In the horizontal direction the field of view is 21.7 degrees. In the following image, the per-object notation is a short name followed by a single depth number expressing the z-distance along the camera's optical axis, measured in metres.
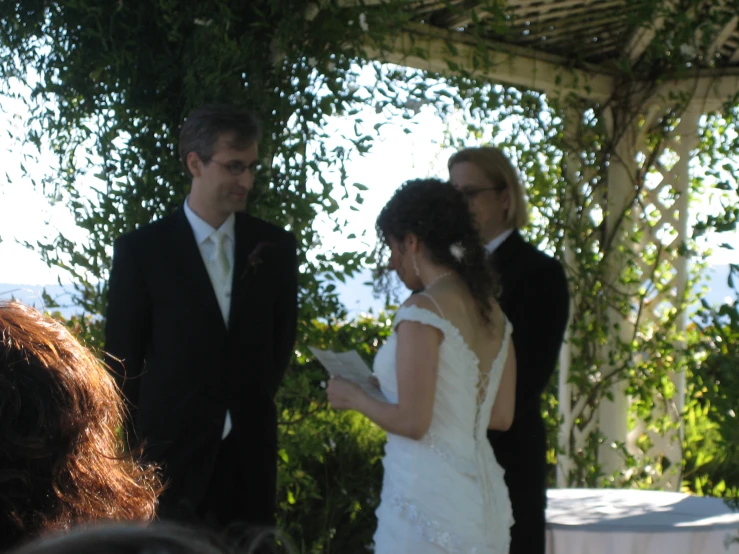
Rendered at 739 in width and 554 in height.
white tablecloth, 6.15
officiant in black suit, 5.63
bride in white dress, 4.93
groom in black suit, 5.37
